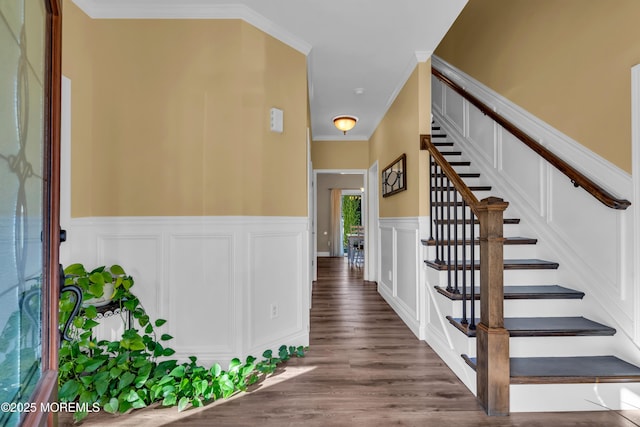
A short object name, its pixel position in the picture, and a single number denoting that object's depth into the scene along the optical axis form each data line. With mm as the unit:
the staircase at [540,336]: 1823
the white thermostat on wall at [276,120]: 2553
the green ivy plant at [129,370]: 1836
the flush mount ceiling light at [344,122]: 4117
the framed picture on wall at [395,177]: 3428
